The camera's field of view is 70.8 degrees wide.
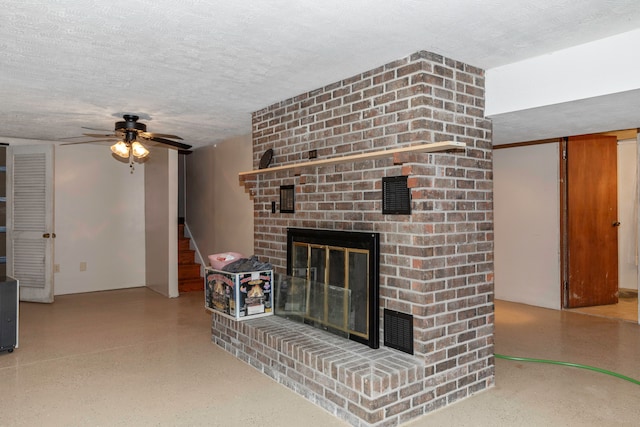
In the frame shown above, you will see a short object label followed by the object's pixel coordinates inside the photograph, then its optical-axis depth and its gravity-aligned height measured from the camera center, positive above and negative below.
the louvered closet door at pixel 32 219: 5.71 -0.05
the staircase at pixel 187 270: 6.62 -0.84
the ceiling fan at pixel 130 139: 3.98 +0.68
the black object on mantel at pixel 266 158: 3.91 +0.49
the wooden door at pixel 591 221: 5.22 -0.12
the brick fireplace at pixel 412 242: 2.61 -0.18
